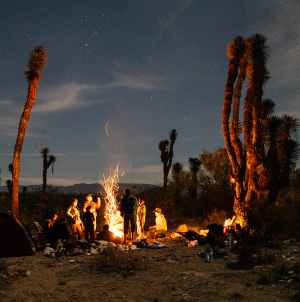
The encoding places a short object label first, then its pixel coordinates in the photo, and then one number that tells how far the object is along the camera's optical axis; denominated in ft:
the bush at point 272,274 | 22.07
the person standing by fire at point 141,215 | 44.60
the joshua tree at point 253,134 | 48.85
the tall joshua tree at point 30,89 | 58.29
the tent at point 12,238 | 33.94
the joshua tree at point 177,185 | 87.45
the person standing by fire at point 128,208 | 40.37
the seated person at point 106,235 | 40.48
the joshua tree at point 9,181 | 150.15
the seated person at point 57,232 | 37.04
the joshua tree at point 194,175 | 83.13
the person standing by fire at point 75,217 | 40.37
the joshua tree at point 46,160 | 136.87
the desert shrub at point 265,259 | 27.48
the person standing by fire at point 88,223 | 40.29
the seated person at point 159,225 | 45.55
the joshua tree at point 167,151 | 111.24
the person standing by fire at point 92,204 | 42.91
